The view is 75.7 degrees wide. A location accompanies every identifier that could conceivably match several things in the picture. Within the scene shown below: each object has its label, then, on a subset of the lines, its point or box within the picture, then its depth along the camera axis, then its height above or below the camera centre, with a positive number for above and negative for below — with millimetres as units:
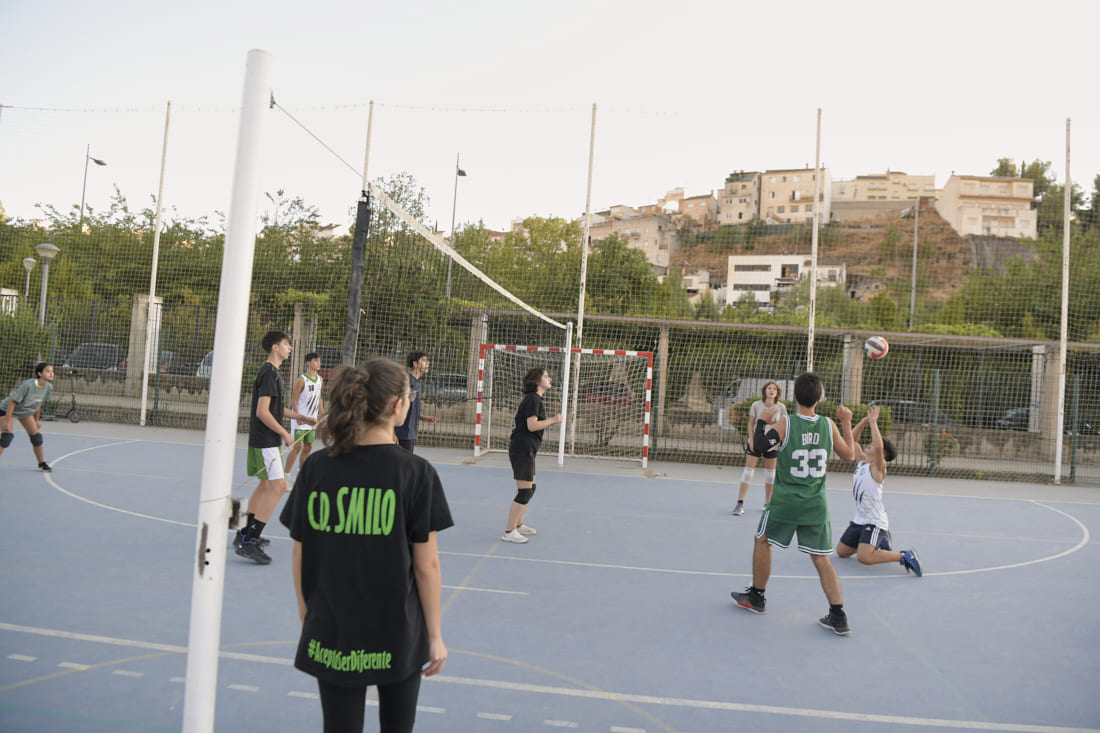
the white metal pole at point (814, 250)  12798 +3014
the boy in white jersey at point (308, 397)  7871 -218
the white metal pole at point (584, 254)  12772 +2614
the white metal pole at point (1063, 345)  13445 +1649
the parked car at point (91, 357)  16812 +106
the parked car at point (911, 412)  15633 +194
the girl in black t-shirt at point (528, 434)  6582 -383
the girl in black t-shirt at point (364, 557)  2098 -531
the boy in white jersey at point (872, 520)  6375 -951
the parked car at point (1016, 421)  16859 +171
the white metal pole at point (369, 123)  9070 +3379
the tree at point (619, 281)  20094 +3903
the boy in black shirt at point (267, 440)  5781 -550
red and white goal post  14570 -42
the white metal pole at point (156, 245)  14352 +2480
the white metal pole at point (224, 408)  2332 -126
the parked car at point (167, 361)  16328 +137
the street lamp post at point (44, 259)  15906 +2250
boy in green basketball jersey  4711 -476
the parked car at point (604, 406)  14586 -140
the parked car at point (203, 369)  16109 +22
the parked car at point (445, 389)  15250 -38
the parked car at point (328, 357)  15360 +506
